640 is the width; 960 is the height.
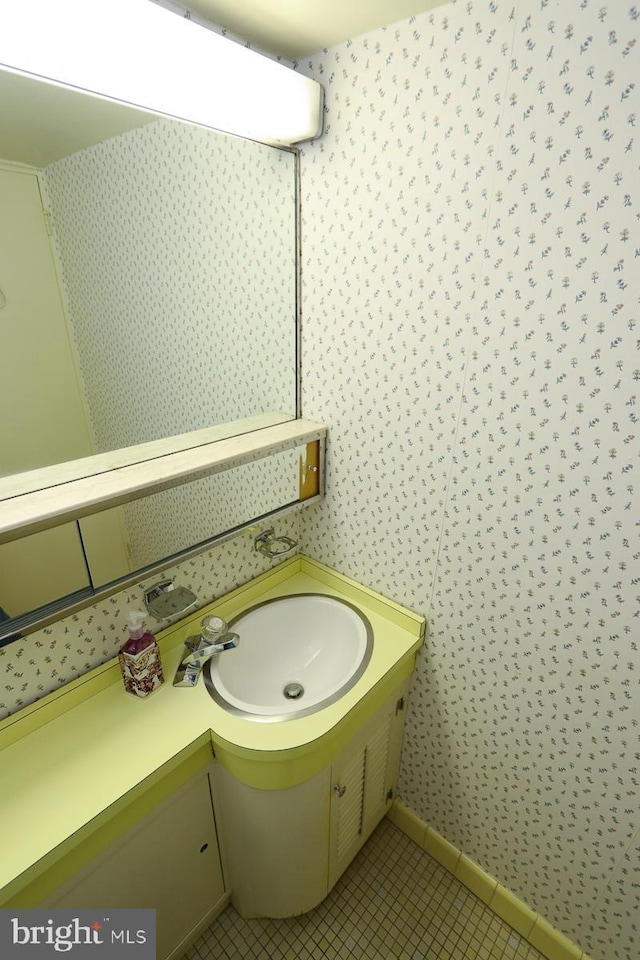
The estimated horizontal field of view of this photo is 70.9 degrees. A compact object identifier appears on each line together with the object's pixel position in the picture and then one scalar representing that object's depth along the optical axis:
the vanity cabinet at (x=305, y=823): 1.13
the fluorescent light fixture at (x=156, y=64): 0.70
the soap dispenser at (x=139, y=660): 1.08
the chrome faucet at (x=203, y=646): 1.17
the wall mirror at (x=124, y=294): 0.99
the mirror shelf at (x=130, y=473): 0.87
